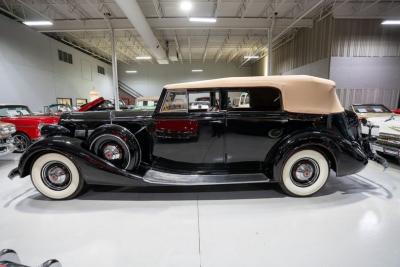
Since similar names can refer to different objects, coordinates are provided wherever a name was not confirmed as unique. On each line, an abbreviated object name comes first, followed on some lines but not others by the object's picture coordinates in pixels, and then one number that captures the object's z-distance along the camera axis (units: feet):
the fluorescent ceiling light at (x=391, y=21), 29.94
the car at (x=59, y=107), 30.54
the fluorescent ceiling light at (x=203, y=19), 29.54
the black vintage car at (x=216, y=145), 9.32
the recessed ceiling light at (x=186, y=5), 26.46
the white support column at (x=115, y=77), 38.67
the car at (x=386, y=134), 13.17
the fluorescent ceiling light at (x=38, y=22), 29.40
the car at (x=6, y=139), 14.82
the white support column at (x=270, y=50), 37.04
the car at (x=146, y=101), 37.96
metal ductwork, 25.54
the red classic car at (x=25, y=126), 18.69
